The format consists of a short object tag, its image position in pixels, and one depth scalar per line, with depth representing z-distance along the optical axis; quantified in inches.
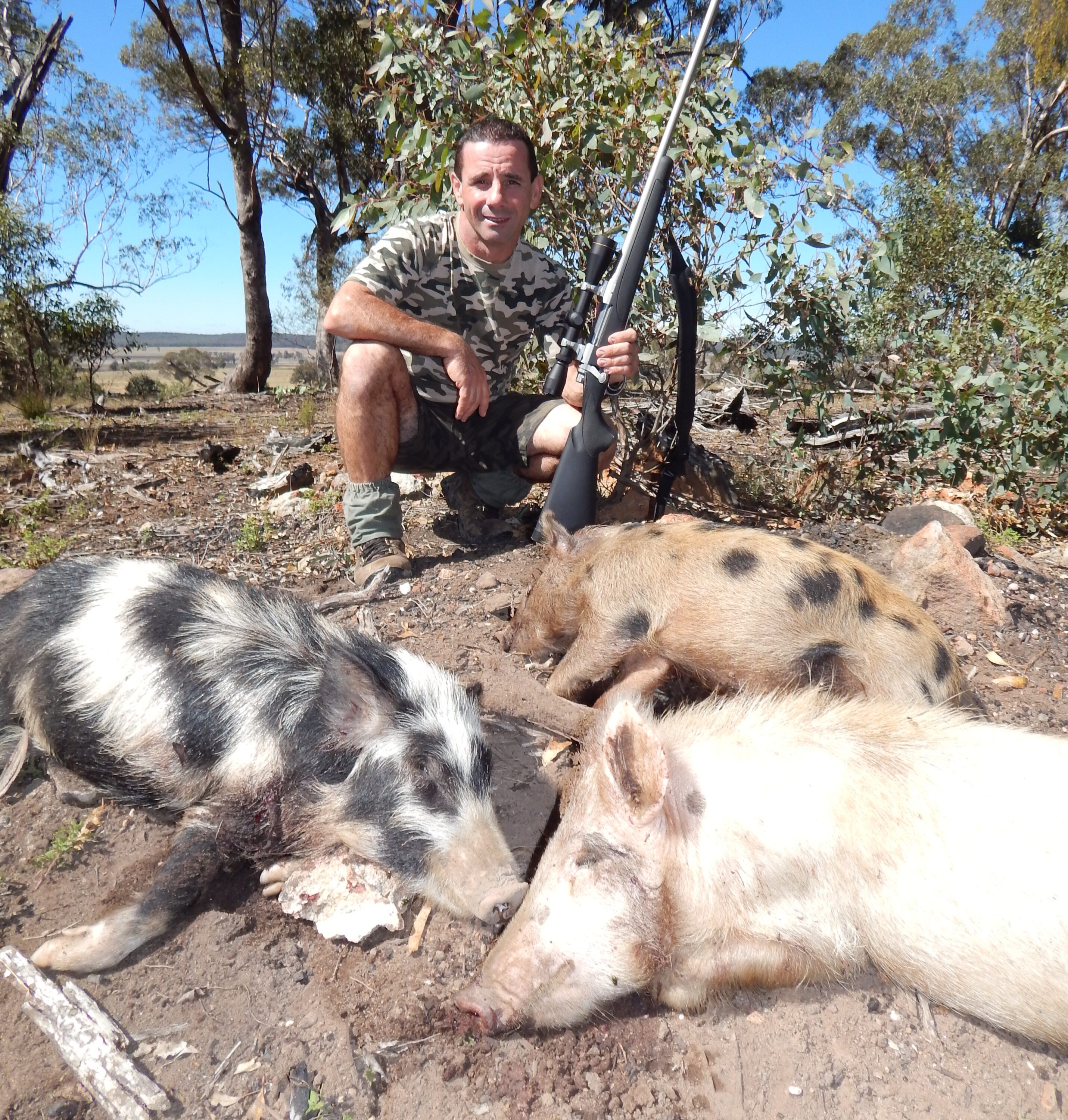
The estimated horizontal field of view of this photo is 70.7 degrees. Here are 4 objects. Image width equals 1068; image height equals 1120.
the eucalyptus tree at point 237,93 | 597.0
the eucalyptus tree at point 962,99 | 858.8
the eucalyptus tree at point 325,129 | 601.9
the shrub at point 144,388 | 632.4
